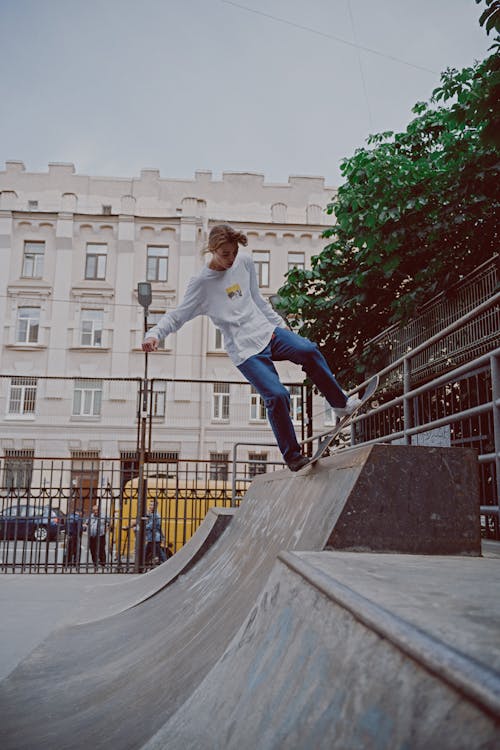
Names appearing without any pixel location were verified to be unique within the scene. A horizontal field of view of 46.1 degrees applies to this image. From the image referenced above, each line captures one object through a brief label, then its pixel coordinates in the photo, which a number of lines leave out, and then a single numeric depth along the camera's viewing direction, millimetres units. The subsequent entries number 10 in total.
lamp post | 10086
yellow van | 10945
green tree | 9696
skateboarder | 3805
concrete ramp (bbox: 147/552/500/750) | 826
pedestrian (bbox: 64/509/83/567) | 9977
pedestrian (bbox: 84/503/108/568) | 10294
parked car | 9750
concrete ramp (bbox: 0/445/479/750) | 2053
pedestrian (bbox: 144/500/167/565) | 10736
